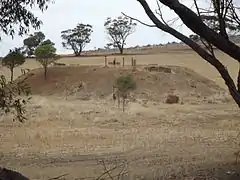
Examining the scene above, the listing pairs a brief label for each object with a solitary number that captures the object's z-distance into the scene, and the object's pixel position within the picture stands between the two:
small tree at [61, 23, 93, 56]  86.38
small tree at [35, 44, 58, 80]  57.88
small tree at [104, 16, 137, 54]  83.19
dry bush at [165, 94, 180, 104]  42.59
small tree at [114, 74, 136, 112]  40.03
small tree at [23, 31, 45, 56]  72.75
